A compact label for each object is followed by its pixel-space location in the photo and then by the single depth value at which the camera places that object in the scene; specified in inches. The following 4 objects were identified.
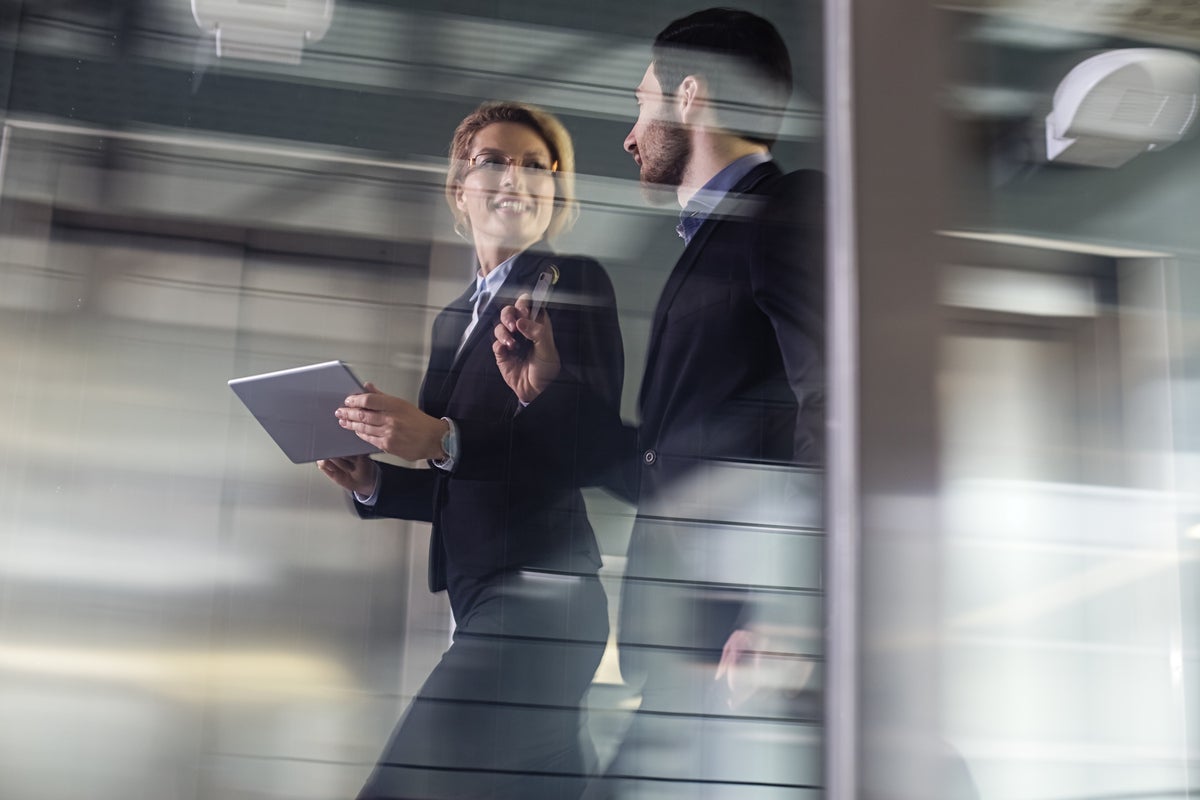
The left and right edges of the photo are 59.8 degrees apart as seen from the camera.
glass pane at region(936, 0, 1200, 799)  45.3
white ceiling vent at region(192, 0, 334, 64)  44.1
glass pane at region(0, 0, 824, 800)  40.0
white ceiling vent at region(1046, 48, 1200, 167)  51.0
